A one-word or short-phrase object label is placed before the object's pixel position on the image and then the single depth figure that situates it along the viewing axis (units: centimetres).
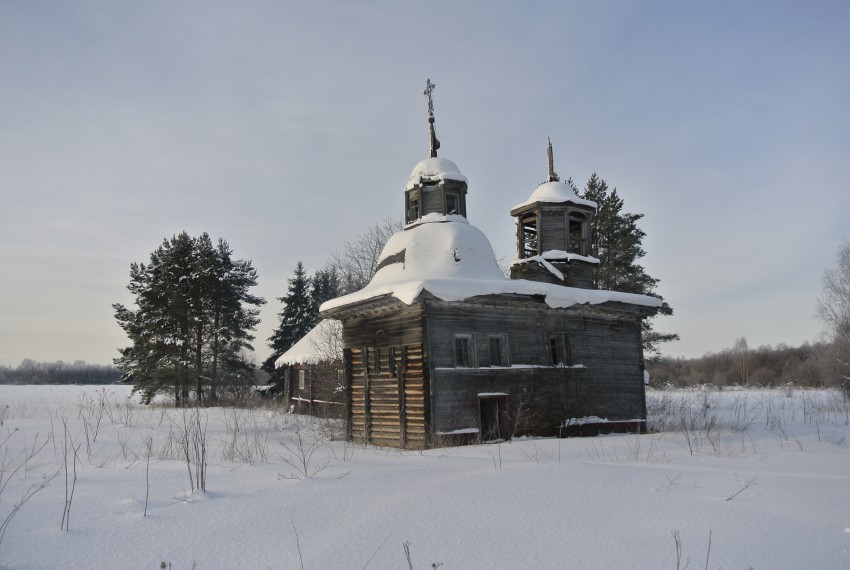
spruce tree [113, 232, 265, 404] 3281
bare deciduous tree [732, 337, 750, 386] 6494
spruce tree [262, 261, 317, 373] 4491
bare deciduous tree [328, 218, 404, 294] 3130
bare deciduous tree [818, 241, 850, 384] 3494
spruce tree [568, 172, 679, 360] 3167
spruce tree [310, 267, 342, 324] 4625
